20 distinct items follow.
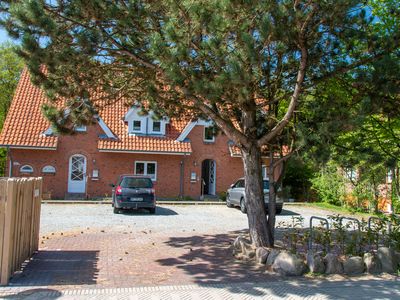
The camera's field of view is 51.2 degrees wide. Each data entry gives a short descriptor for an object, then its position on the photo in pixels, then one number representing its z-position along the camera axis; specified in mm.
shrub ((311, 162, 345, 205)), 23734
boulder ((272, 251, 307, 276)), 7781
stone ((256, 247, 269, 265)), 8477
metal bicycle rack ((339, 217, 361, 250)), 8636
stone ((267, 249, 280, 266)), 8197
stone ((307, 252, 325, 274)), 7883
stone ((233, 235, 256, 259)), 8922
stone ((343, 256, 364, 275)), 7965
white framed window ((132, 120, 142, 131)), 25328
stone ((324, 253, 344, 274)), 7910
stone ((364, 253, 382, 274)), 8070
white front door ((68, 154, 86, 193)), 24016
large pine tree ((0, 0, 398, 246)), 6934
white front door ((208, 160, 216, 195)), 26984
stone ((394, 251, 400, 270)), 8191
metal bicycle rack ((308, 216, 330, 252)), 8633
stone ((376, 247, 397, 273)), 8102
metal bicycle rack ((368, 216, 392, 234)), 8938
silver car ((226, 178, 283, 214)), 18891
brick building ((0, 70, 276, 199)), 23078
